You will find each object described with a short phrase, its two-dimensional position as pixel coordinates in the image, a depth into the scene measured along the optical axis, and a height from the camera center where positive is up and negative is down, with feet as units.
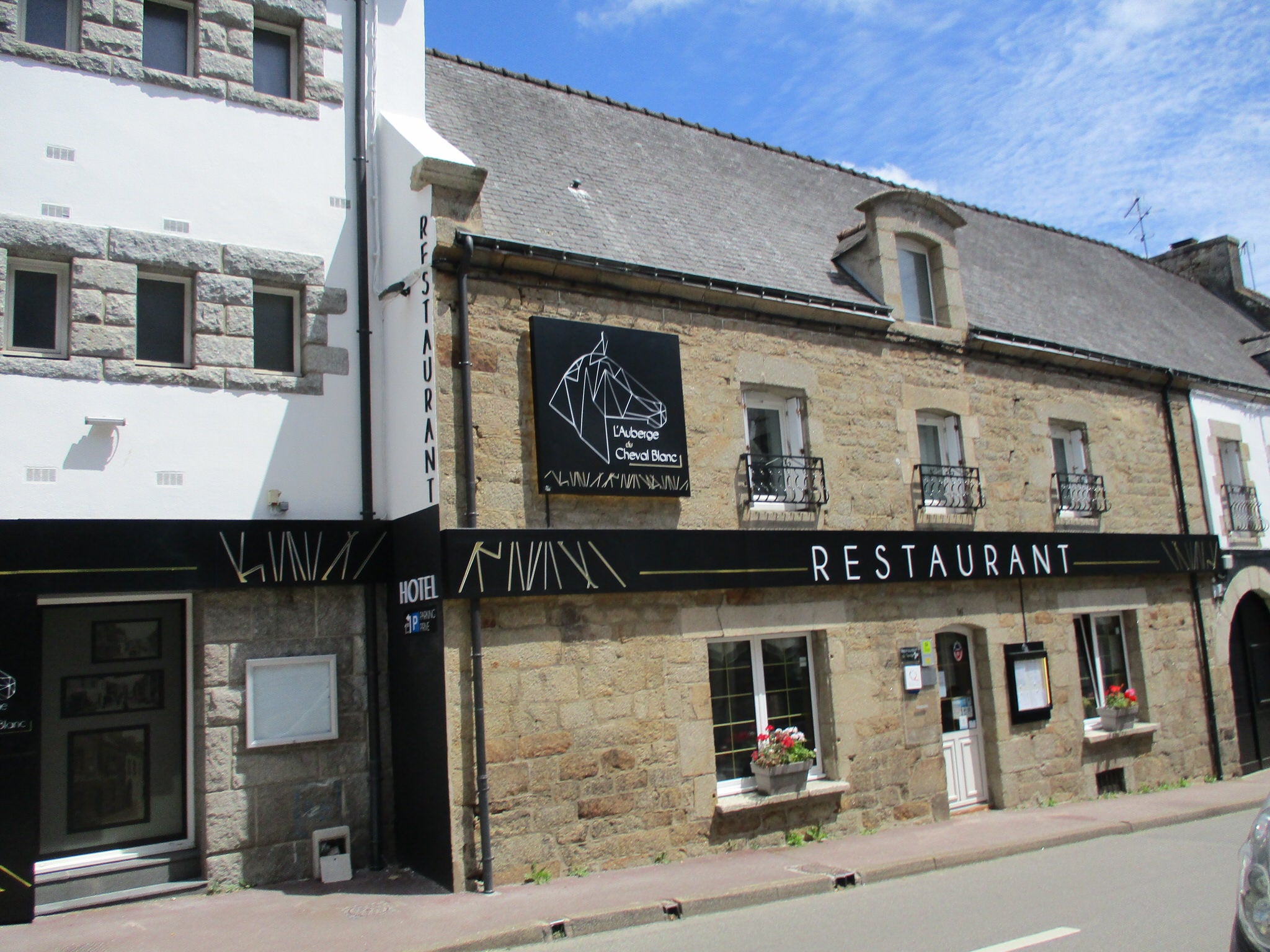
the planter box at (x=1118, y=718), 40.06 -4.31
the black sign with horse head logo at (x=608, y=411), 27.14 +6.68
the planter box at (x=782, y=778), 29.04 -4.32
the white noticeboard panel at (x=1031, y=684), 36.73 -2.49
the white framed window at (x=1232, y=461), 50.31 +7.44
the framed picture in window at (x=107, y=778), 24.31 -2.65
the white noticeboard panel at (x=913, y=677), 33.32 -1.80
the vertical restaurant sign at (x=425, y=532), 25.04 +3.25
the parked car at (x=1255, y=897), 9.66 -2.96
